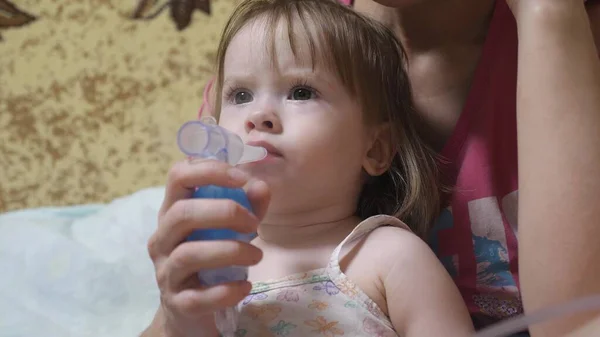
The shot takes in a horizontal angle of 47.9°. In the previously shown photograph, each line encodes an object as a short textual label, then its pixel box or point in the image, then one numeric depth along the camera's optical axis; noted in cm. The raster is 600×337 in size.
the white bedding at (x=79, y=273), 104
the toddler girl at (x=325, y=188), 69
